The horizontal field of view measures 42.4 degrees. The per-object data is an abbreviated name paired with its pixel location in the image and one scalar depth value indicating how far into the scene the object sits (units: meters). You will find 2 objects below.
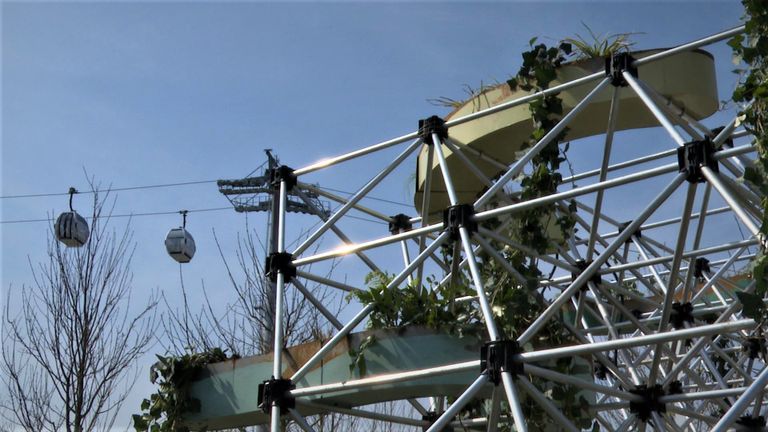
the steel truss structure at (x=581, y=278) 9.06
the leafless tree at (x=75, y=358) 16.27
